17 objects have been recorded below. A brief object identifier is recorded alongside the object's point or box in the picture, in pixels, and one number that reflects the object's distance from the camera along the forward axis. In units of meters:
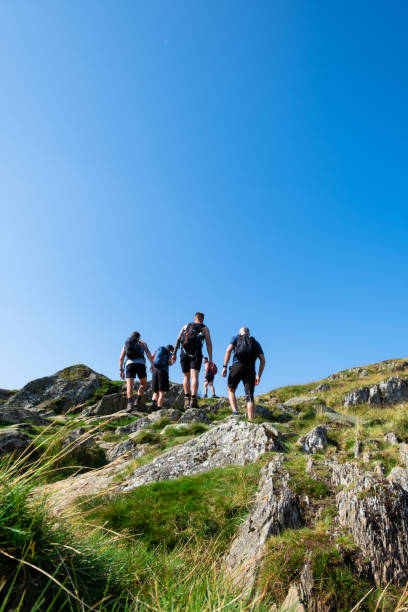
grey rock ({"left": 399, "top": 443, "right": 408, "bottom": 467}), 6.00
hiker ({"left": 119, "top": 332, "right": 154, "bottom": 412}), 13.78
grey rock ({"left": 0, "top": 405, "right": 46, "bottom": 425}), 13.99
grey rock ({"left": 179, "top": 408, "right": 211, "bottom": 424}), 12.40
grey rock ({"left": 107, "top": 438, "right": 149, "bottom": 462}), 10.02
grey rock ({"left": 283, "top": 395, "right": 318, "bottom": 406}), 16.38
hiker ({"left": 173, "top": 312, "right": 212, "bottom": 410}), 12.62
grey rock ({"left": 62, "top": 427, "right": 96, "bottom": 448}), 10.71
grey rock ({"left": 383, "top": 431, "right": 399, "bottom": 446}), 7.72
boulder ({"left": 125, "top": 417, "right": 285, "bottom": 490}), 7.41
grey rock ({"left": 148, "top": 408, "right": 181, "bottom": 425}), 12.83
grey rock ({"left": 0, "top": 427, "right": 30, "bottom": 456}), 9.29
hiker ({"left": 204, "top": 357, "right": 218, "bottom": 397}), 21.78
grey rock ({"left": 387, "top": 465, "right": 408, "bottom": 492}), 4.77
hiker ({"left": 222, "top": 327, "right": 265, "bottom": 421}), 10.68
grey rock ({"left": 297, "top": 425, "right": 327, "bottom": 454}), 7.93
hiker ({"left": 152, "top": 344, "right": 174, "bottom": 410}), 14.60
